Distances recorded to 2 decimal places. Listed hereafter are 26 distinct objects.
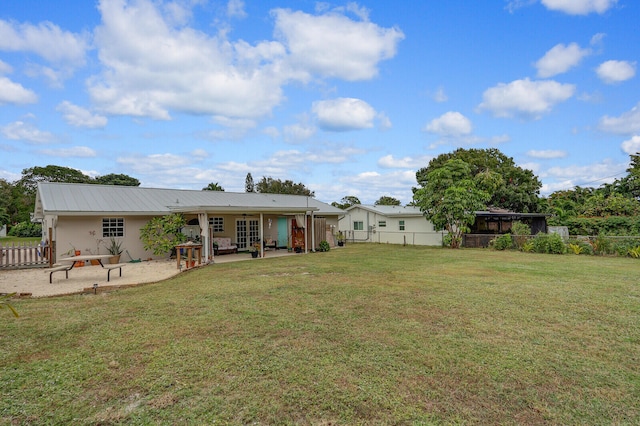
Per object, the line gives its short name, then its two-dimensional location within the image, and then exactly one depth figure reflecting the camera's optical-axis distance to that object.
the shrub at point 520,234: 17.25
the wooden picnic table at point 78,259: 9.13
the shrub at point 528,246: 16.56
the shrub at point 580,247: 15.38
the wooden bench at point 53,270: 9.06
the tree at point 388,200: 51.16
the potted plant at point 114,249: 13.57
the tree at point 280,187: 48.84
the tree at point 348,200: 50.05
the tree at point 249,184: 53.22
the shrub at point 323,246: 18.28
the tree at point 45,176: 41.31
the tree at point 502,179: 26.81
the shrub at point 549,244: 15.78
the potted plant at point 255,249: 15.17
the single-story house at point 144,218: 13.16
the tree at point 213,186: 46.86
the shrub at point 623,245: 14.33
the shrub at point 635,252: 13.88
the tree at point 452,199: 19.09
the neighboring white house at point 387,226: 22.47
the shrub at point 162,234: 13.83
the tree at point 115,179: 44.29
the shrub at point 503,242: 17.70
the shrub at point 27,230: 32.97
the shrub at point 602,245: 14.87
